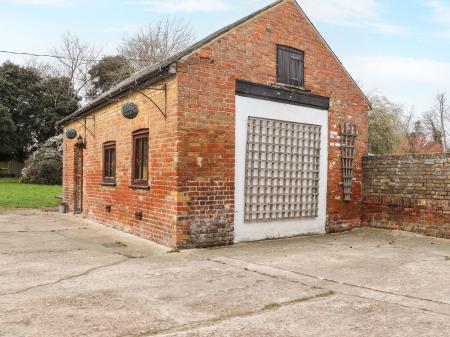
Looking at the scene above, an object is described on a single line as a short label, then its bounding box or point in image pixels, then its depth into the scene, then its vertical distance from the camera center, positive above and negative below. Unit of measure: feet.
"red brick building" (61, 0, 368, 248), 25.54 +2.28
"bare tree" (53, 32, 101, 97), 124.77 +29.52
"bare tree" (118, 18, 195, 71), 108.37 +31.84
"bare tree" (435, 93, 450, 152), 145.96 +22.17
